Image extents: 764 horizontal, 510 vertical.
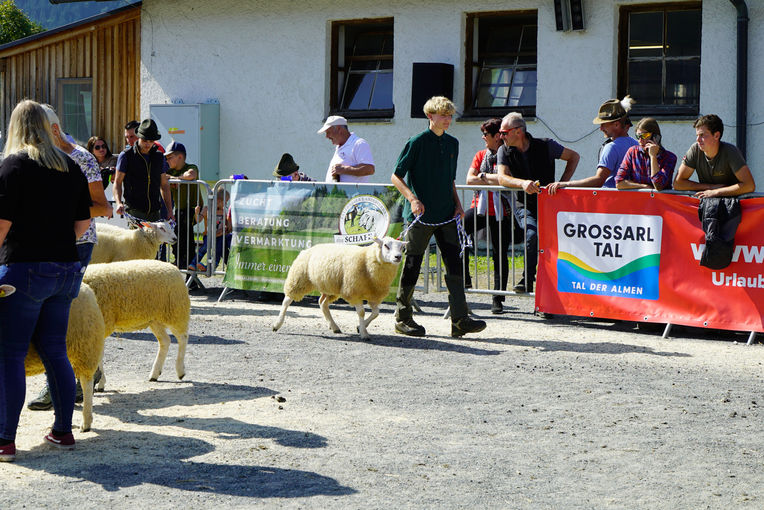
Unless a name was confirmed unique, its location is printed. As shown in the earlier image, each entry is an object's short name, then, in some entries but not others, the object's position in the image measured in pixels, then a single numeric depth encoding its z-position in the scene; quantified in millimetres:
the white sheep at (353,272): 9656
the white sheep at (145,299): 7195
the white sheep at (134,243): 10617
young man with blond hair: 9617
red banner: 9547
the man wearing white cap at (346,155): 11734
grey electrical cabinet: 19578
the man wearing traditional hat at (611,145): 10727
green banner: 11312
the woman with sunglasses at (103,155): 14858
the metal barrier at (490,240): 11117
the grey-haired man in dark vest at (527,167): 10953
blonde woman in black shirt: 5621
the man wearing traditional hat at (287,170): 13289
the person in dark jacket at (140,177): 11406
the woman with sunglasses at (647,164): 10117
